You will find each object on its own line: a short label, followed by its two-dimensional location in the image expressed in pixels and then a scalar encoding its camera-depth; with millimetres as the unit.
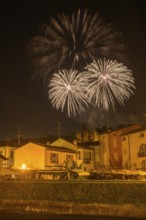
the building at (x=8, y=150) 84188
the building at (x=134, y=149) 71750
